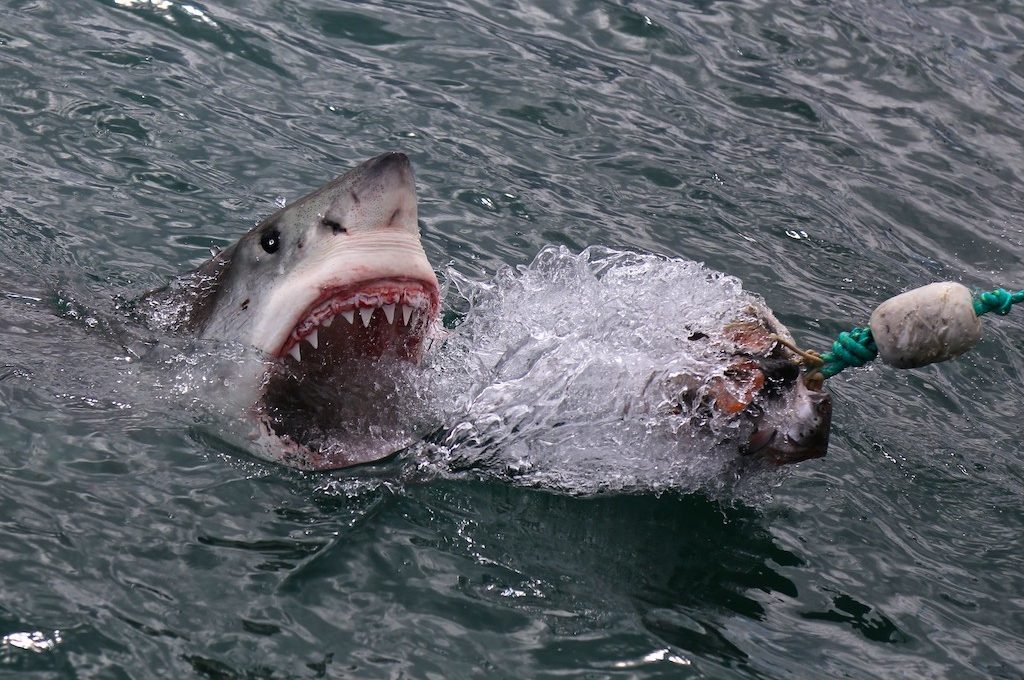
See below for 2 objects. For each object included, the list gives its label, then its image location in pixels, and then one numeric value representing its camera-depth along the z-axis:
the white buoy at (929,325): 6.32
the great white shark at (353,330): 6.80
